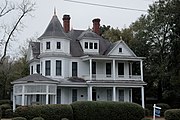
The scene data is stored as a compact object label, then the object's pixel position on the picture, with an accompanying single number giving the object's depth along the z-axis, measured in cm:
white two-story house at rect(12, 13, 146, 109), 4162
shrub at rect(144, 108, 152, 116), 4159
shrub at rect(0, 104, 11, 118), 3690
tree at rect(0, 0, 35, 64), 3986
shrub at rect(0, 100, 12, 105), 4666
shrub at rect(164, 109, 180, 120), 3005
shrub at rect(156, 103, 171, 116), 4354
